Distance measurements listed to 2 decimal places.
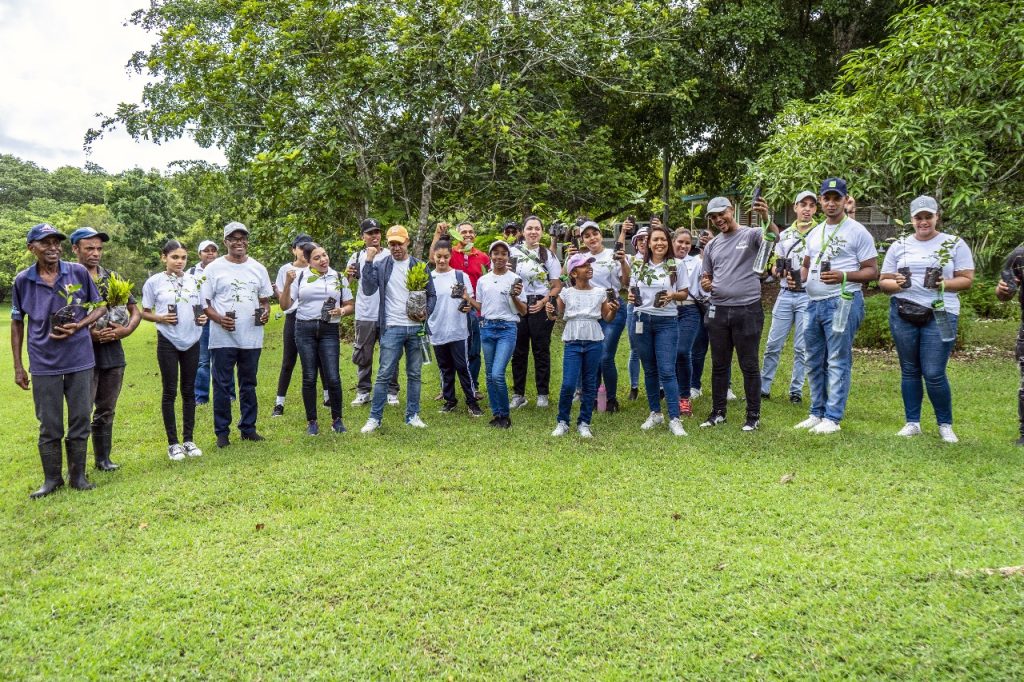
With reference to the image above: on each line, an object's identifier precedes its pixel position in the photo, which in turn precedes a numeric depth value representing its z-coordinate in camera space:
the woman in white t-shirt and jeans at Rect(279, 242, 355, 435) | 6.74
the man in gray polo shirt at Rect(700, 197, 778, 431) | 6.35
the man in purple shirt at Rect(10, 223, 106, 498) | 5.20
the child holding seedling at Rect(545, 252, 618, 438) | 6.43
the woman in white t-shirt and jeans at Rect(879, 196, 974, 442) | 5.63
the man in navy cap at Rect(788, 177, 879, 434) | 6.10
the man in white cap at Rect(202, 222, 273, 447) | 6.41
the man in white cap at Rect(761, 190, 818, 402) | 7.01
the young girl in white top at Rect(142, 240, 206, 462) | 6.14
